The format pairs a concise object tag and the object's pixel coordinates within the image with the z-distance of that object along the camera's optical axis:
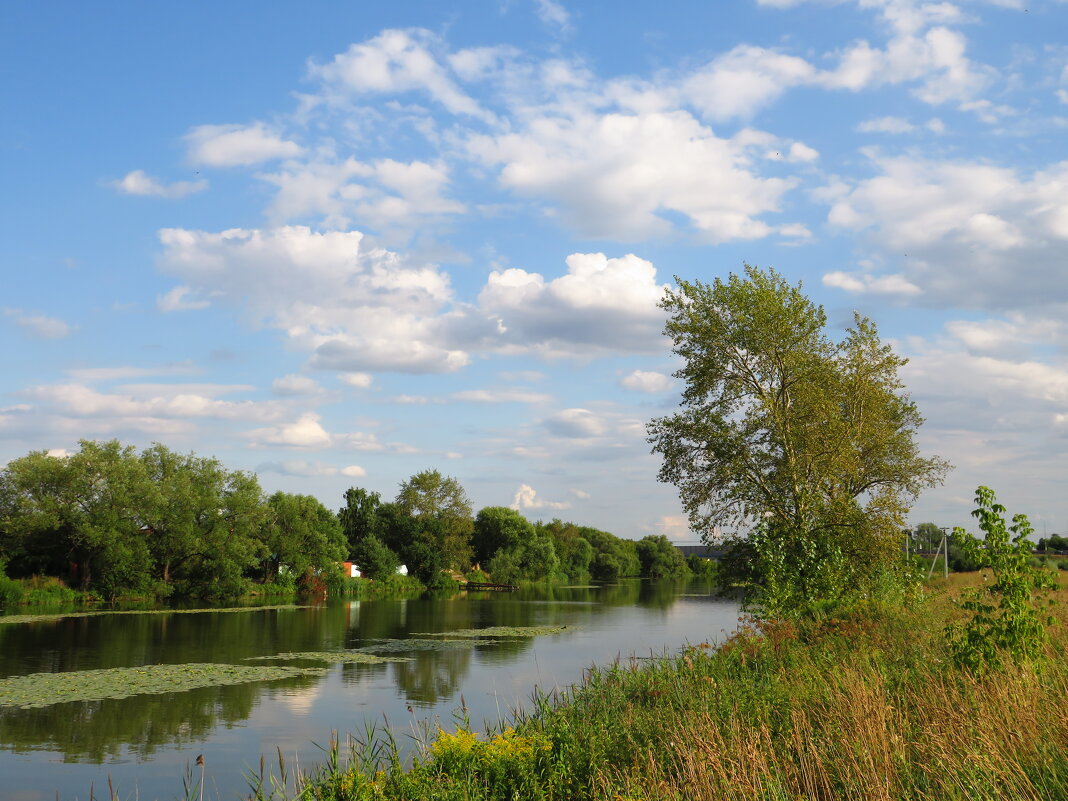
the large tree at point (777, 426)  27.47
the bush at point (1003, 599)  10.74
